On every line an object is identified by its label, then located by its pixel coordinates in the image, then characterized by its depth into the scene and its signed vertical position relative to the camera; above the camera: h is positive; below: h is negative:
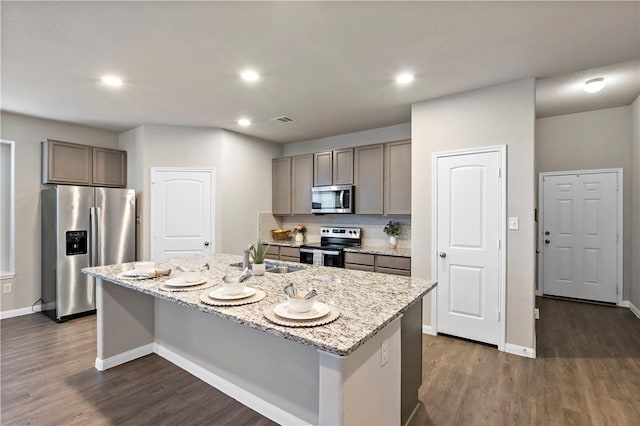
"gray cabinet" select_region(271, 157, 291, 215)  5.36 +0.46
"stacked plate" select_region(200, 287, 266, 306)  1.67 -0.48
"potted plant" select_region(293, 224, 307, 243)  5.33 -0.34
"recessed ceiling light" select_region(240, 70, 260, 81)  2.77 +1.24
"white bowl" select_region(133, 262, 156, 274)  2.32 -0.42
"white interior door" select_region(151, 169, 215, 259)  4.45 +0.00
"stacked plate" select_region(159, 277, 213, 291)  1.97 -0.47
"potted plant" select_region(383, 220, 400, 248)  4.33 -0.27
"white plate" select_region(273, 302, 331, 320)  1.40 -0.46
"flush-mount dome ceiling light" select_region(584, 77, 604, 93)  3.24 +1.35
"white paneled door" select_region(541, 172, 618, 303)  4.42 -0.34
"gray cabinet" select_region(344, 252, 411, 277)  3.77 -0.64
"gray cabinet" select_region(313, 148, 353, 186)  4.65 +0.69
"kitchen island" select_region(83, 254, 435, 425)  1.29 -0.81
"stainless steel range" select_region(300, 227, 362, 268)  4.35 -0.50
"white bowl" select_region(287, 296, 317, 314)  1.42 -0.42
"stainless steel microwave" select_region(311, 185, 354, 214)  4.57 +0.20
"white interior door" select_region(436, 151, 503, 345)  3.07 -0.32
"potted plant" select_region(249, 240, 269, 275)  2.44 -0.37
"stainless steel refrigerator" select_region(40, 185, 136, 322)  3.81 -0.36
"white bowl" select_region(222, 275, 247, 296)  1.74 -0.42
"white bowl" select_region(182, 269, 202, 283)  2.05 -0.42
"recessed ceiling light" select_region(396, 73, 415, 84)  2.83 +1.24
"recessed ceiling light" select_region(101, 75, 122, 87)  2.85 +1.23
